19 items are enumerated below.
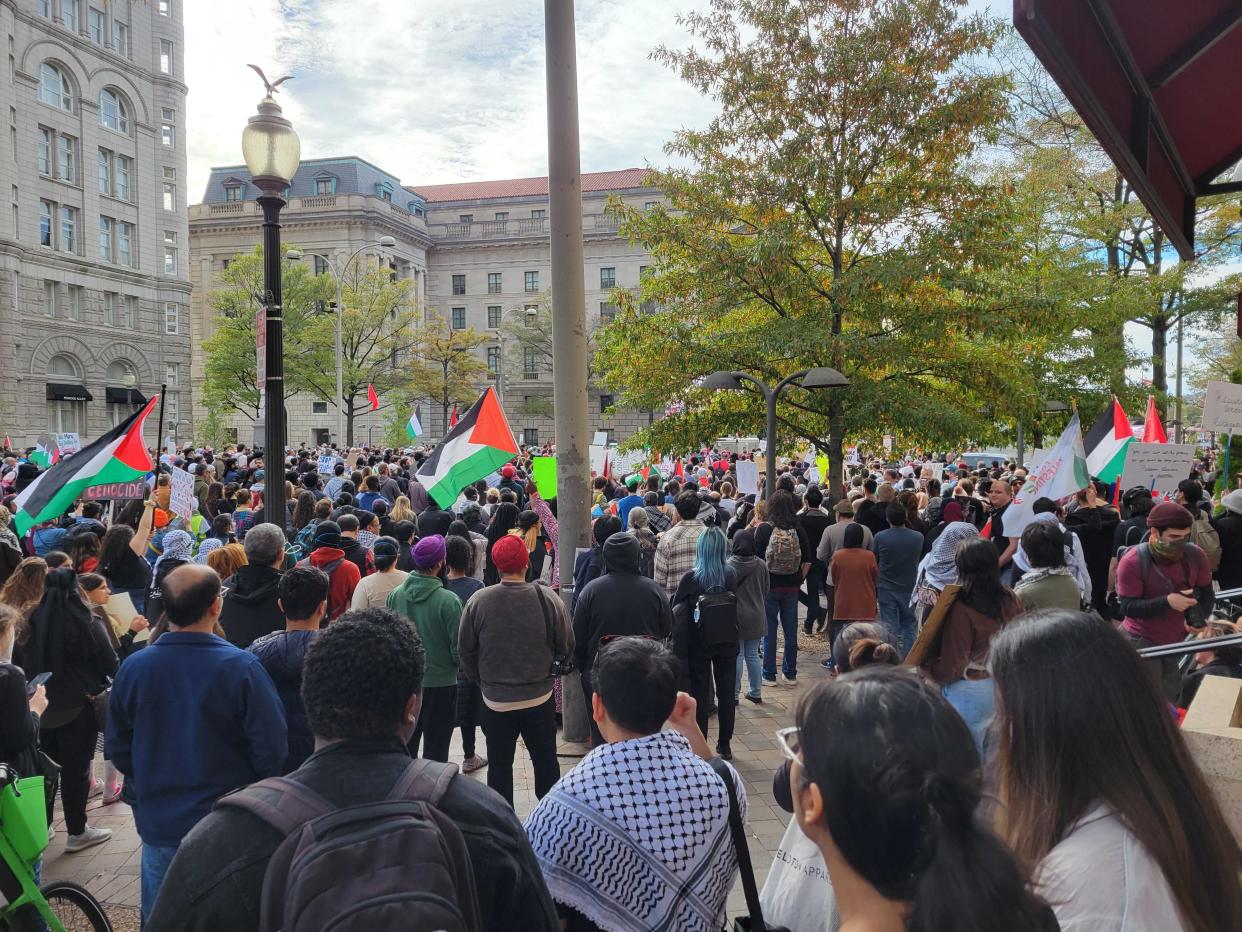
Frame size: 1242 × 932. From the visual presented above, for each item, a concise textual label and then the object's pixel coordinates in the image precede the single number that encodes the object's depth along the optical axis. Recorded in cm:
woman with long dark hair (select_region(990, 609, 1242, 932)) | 174
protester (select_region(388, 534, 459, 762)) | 567
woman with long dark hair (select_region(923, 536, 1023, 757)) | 470
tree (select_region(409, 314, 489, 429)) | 5669
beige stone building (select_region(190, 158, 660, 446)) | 6644
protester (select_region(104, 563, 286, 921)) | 343
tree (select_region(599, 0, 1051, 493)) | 1112
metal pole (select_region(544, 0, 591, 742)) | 673
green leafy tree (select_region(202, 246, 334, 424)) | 4700
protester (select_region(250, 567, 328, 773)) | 424
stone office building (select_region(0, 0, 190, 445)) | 4338
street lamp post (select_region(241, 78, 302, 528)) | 659
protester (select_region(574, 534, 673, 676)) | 575
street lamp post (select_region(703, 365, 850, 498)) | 956
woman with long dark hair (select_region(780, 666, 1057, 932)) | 144
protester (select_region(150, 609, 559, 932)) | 194
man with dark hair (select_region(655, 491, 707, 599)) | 743
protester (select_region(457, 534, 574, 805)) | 516
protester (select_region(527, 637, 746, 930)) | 250
